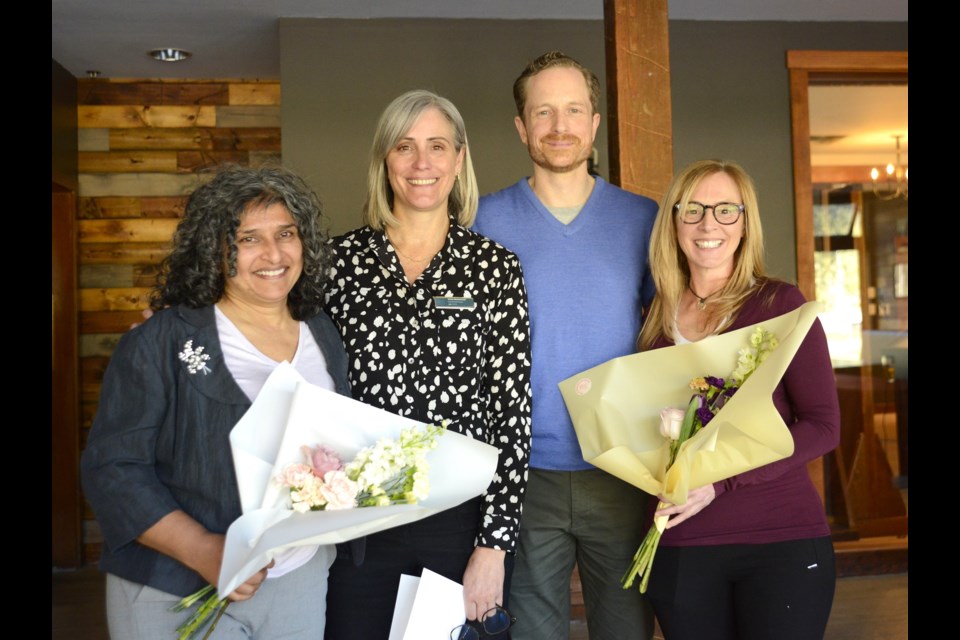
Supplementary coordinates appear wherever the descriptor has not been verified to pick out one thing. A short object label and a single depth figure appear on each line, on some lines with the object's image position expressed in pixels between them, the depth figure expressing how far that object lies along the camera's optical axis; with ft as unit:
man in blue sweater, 8.24
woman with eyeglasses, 6.86
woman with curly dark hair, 5.93
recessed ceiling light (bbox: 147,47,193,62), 19.00
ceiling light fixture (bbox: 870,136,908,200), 19.57
